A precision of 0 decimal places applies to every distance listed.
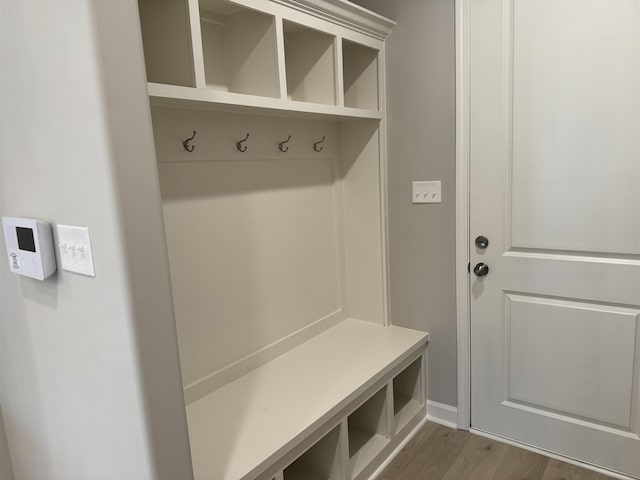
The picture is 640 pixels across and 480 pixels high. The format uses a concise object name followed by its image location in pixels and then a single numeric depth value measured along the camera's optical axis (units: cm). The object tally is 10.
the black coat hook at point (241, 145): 192
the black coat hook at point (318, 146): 232
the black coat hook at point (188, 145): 172
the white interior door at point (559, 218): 177
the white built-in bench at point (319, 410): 151
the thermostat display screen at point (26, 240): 117
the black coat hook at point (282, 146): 212
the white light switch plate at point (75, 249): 106
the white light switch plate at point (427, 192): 223
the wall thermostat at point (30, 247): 115
